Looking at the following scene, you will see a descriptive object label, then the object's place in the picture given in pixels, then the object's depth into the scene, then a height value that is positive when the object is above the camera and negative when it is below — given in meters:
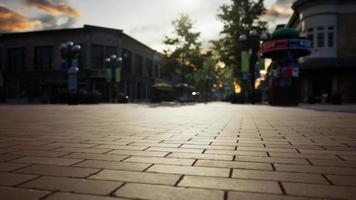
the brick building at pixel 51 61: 43.75 +4.91
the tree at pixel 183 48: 47.12 +6.90
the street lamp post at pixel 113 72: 38.03 +2.83
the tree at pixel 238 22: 38.06 +8.80
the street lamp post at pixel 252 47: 26.72 +4.58
